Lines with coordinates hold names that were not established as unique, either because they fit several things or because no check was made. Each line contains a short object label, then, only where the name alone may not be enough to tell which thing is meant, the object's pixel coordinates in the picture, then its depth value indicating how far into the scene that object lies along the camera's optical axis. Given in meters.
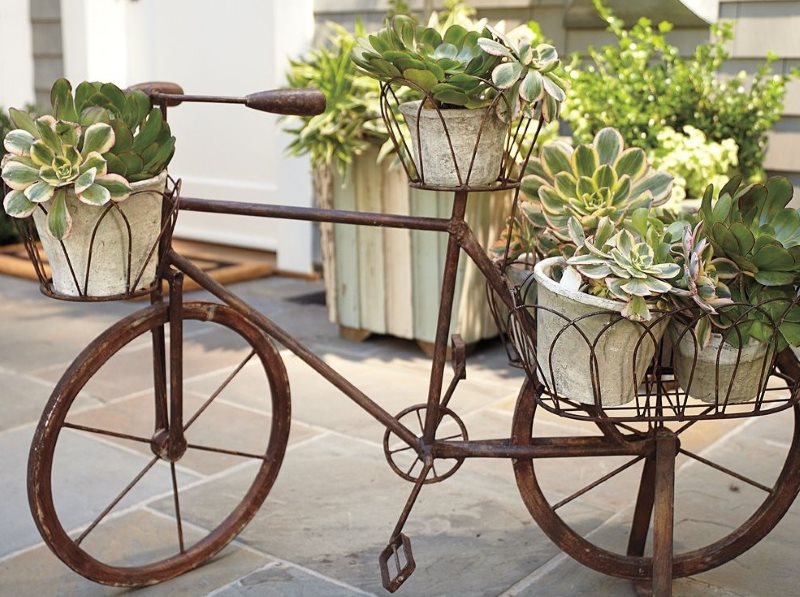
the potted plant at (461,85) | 1.87
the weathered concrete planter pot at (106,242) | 1.88
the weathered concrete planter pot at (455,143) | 1.94
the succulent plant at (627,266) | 1.70
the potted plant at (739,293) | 1.74
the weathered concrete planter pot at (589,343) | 1.75
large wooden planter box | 3.79
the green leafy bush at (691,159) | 3.42
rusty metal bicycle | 1.95
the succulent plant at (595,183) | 1.92
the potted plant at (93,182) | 1.83
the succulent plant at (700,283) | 1.71
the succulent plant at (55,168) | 1.82
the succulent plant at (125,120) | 1.90
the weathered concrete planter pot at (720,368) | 1.79
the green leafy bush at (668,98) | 3.56
